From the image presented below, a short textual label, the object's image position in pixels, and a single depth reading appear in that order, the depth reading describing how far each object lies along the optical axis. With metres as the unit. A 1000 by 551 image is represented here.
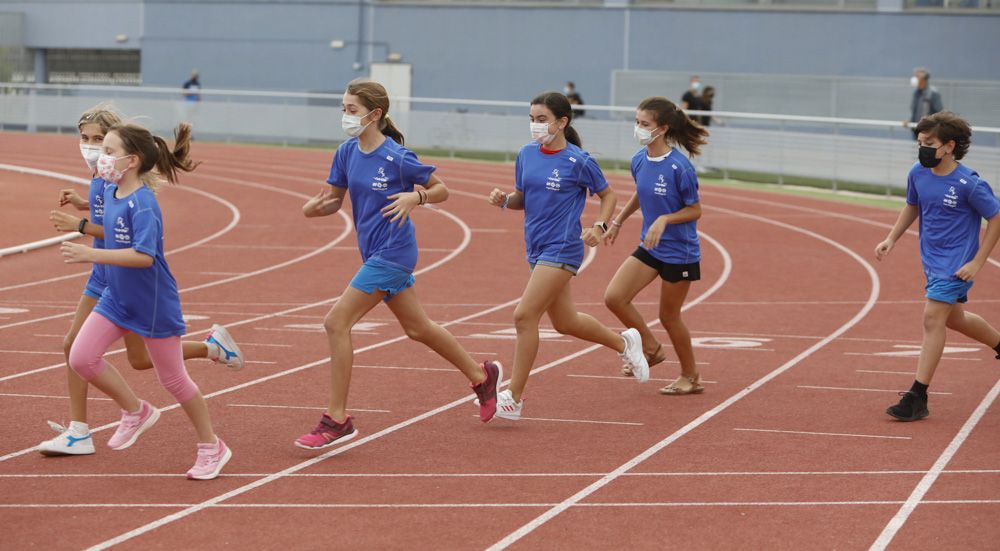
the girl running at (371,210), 14.85
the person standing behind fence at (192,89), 70.31
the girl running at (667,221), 17.73
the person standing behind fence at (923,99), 48.50
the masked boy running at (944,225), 16.45
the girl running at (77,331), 14.27
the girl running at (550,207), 16.42
